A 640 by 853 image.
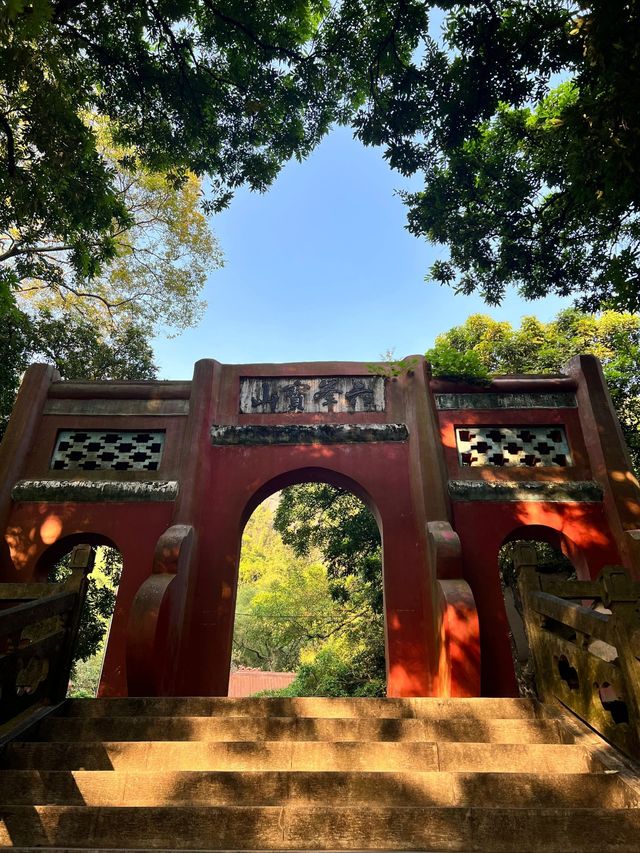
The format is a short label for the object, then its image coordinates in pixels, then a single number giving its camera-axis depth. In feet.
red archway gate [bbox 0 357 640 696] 18.86
